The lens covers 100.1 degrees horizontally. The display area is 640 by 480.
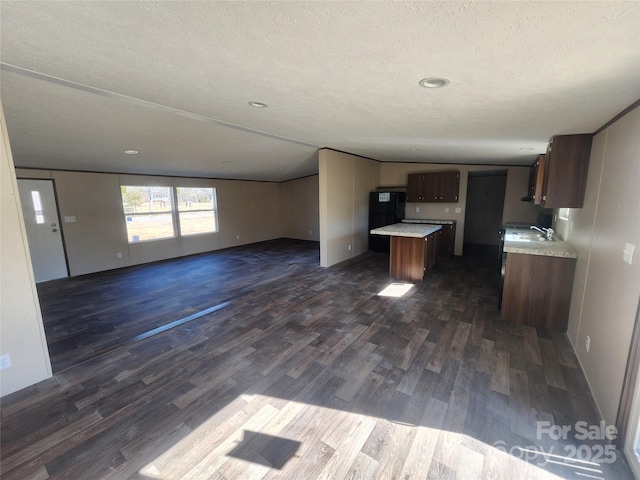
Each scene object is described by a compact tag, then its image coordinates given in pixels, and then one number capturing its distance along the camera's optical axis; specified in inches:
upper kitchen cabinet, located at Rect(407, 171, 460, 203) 245.6
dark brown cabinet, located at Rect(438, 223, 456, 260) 241.3
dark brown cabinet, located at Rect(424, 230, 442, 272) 192.5
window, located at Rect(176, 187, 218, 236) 277.3
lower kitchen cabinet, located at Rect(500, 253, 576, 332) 114.7
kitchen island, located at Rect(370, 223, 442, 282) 178.2
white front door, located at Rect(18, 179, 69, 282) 189.2
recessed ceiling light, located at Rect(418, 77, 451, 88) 70.5
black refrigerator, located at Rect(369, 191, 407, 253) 257.4
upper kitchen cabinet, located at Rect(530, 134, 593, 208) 110.2
